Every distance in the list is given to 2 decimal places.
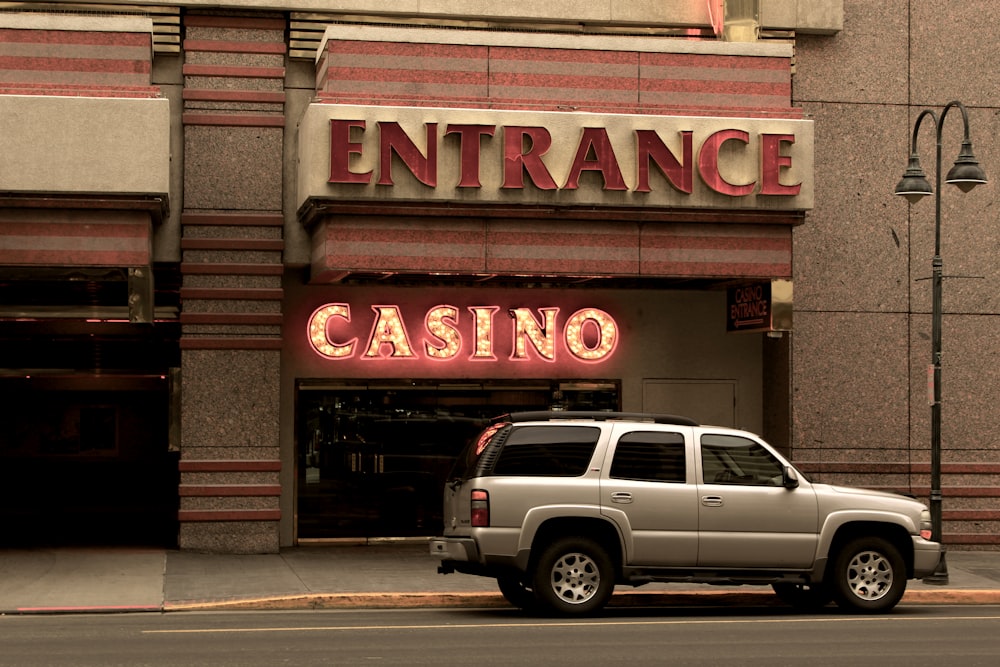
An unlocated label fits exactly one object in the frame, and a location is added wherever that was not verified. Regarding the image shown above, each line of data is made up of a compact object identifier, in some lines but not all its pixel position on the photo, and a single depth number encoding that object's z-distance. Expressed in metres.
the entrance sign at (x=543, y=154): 18.41
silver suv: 14.42
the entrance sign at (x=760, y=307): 20.03
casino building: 18.45
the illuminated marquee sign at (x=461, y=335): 21.06
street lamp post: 17.23
